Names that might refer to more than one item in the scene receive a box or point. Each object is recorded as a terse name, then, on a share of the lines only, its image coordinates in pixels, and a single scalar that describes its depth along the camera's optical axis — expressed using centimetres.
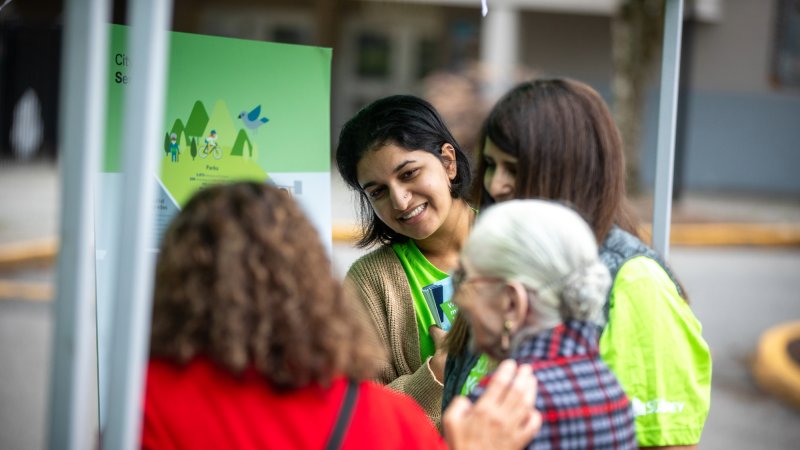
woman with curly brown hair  280
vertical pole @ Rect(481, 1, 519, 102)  1947
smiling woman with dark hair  356
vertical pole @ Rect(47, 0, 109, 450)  275
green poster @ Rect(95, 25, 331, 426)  346
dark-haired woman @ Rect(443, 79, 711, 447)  310
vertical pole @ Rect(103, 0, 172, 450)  272
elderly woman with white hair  293
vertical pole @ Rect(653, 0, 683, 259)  359
